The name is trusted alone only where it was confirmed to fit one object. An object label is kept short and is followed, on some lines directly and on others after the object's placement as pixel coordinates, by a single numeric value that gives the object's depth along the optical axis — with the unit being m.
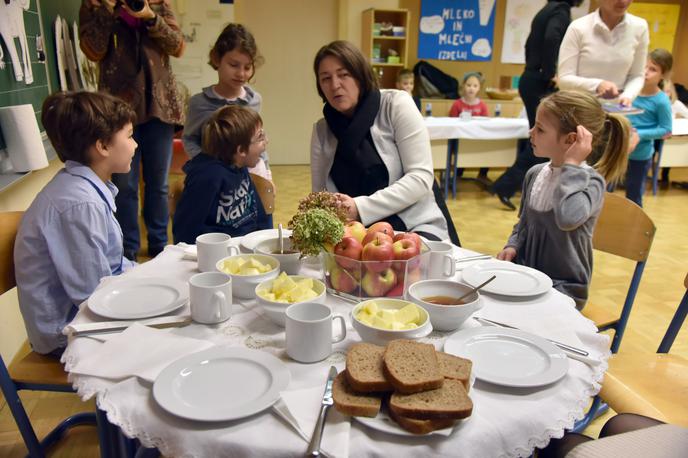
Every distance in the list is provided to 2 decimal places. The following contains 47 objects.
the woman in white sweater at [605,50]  3.08
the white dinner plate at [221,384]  0.75
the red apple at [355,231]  1.25
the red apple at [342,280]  1.14
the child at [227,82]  2.58
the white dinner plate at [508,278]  1.23
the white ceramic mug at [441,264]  1.26
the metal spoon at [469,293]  1.06
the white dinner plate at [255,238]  1.50
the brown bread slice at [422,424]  0.71
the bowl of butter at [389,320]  0.93
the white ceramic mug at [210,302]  1.02
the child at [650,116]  3.80
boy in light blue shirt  1.39
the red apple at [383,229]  1.22
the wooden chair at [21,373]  1.23
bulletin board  1.98
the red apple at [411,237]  1.16
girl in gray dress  1.63
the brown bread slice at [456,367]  0.81
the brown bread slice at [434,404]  0.72
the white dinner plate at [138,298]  1.08
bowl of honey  1.00
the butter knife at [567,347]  0.95
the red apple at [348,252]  1.13
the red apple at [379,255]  1.10
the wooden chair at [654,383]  1.08
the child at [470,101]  5.63
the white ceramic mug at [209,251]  1.31
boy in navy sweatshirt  2.06
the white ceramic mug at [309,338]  0.88
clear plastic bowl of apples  1.10
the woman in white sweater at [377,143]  1.92
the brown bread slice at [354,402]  0.74
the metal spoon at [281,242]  1.35
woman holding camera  2.57
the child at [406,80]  6.01
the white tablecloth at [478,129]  4.92
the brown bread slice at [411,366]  0.76
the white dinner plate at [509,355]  0.84
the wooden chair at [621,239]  1.71
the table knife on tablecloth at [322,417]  0.69
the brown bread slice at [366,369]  0.78
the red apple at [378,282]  1.11
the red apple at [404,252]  1.11
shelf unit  6.28
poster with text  6.67
